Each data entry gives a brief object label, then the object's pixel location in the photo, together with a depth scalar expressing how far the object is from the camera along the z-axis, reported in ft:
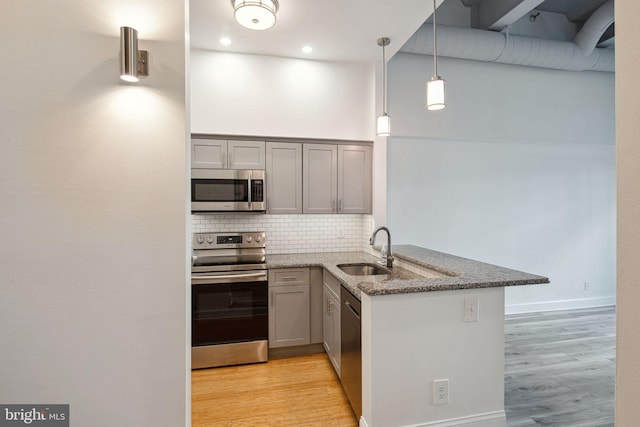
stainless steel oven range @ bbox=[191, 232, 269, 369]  9.59
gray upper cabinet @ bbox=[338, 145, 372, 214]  11.80
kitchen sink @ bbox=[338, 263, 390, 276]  10.30
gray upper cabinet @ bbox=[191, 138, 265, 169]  10.63
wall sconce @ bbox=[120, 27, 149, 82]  4.66
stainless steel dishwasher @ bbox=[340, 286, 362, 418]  6.96
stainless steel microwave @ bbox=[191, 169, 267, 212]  10.43
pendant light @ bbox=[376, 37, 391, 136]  9.36
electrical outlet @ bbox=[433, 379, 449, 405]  6.44
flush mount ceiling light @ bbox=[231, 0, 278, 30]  6.89
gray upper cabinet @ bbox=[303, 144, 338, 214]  11.53
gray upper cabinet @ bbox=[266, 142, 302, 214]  11.23
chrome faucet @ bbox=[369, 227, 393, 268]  9.78
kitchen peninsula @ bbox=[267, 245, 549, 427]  6.23
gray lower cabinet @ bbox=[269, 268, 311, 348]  10.29
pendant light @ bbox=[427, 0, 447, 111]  6.99
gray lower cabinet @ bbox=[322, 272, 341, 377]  8.86
